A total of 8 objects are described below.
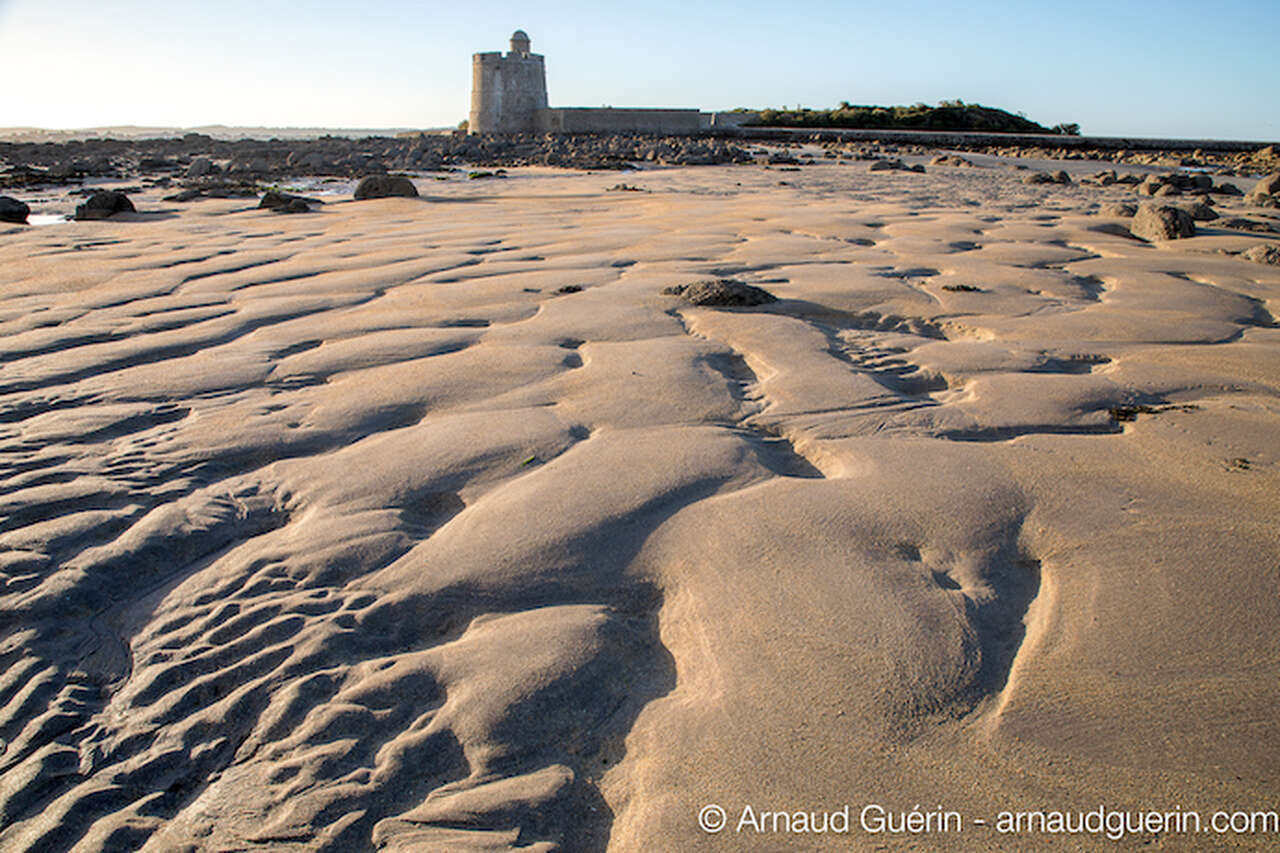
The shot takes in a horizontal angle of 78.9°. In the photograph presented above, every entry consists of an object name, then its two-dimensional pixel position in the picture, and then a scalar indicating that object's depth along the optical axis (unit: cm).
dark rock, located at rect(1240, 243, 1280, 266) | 363
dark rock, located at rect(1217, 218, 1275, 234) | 475
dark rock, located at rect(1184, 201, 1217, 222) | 490
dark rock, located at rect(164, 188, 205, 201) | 689
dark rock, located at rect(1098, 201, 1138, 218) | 511
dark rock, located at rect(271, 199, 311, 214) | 582
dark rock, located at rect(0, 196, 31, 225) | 568
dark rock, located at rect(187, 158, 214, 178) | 1030
